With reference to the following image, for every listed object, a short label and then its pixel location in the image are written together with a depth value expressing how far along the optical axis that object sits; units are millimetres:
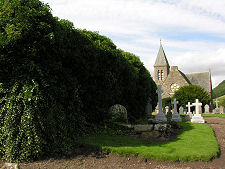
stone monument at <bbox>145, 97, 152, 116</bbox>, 21278
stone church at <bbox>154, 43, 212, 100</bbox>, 44812
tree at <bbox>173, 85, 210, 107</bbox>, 34812
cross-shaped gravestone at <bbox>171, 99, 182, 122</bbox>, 15914
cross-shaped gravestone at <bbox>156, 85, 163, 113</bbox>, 13983
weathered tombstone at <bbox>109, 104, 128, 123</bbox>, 10219
